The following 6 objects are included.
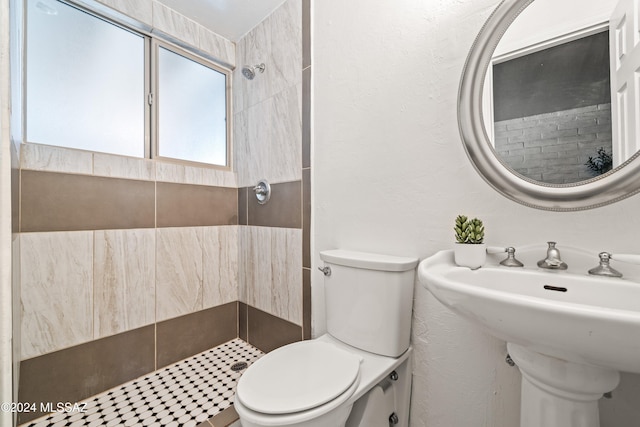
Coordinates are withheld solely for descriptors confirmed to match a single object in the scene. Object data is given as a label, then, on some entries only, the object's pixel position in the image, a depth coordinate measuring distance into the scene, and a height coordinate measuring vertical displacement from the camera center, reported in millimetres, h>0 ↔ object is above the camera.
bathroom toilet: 756 -514
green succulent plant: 813 -50
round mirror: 688 +321
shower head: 1554 +836
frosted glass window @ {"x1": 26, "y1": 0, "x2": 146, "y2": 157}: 1238 +685
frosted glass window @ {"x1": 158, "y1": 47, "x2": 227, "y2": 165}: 1643 +696
